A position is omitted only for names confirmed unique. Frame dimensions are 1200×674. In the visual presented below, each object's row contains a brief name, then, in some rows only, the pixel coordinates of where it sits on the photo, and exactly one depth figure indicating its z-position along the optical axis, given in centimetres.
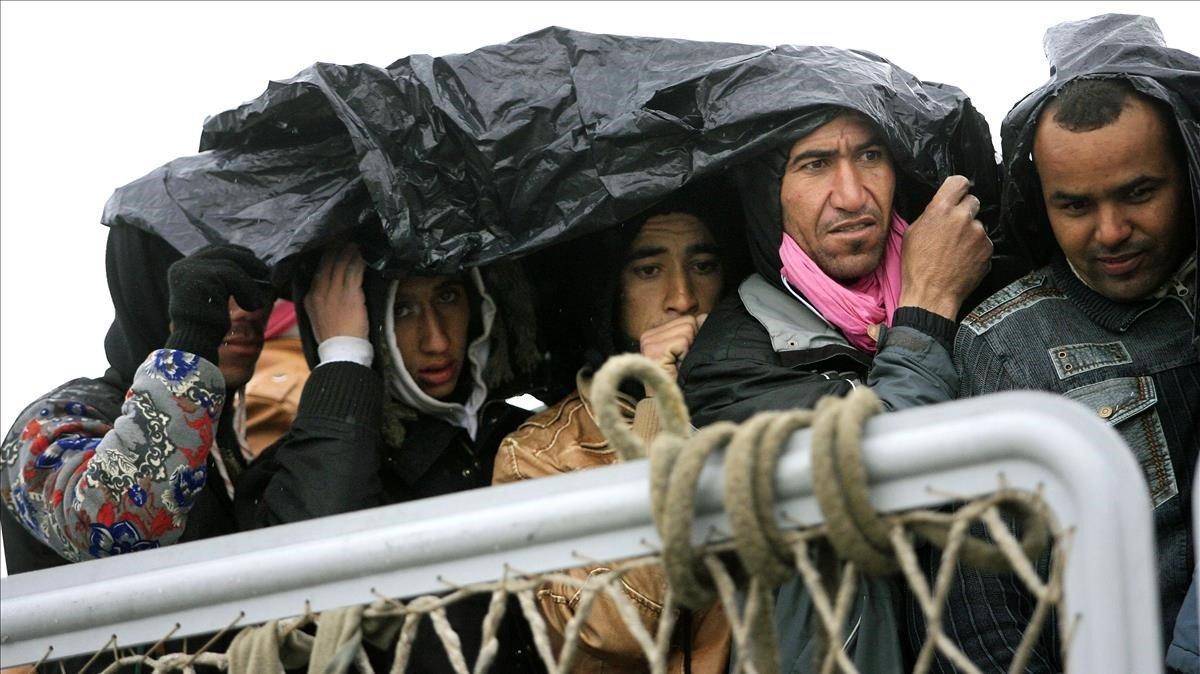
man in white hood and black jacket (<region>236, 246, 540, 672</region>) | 717
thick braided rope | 335
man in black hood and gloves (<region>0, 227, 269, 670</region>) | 659
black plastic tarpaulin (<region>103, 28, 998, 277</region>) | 696
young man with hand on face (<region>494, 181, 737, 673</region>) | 664
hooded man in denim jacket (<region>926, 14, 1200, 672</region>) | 591
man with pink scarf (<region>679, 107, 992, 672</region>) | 664
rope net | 333
